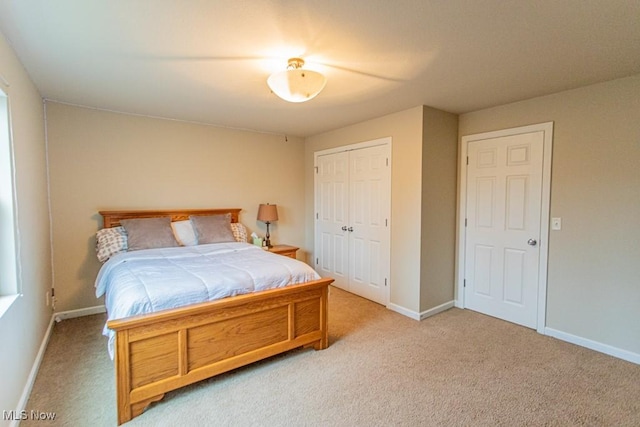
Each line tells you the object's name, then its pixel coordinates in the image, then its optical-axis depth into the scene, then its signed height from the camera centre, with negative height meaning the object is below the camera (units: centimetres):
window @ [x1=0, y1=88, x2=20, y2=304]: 187 -9
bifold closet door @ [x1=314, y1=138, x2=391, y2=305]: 373 -22
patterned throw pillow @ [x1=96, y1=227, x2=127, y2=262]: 322 -45
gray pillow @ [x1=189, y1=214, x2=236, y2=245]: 374 -35
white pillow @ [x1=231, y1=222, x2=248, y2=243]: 416 -43
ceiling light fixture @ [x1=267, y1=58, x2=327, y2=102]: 207 +80
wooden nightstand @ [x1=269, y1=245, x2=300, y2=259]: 429 -69
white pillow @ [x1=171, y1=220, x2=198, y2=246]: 371 -40
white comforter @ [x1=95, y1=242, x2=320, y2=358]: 198 -57
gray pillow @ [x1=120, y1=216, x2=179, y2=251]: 330 -37
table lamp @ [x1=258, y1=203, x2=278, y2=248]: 442 -18
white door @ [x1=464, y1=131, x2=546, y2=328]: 305 -26
